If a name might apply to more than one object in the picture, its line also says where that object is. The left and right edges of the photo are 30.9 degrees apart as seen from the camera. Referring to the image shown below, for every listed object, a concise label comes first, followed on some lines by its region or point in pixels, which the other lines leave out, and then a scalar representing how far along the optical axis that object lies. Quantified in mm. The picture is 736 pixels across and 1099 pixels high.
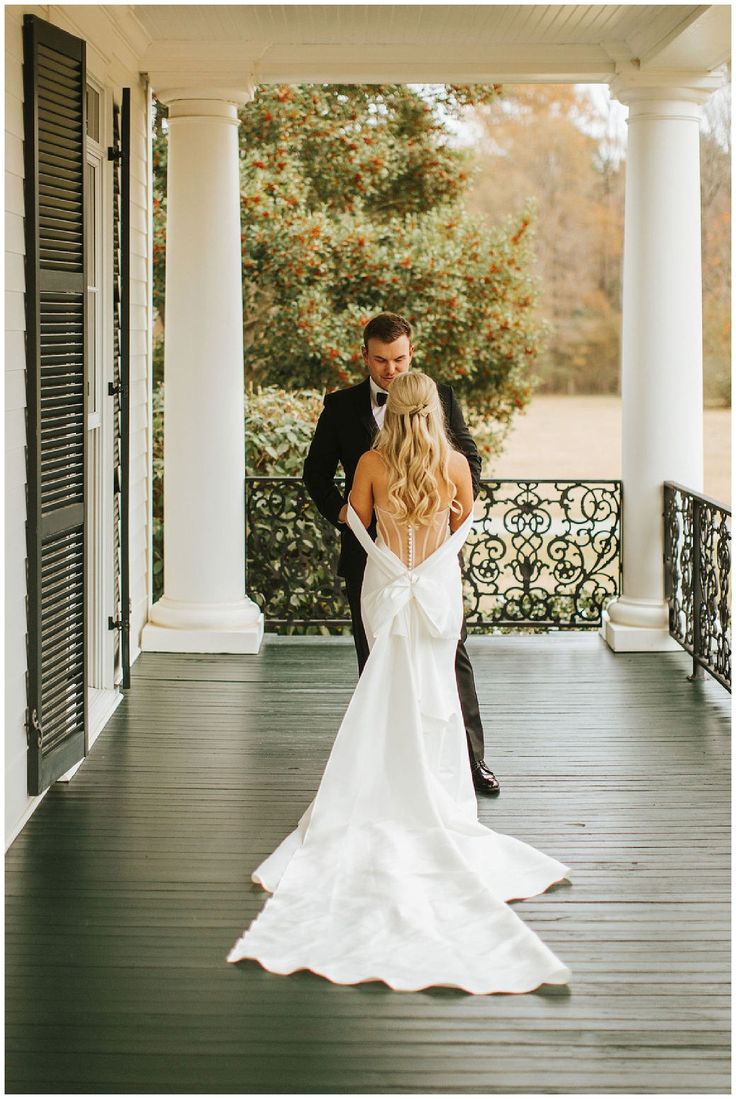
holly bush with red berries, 12023
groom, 5137
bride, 3986
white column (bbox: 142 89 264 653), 8000
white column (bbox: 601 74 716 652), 8008
